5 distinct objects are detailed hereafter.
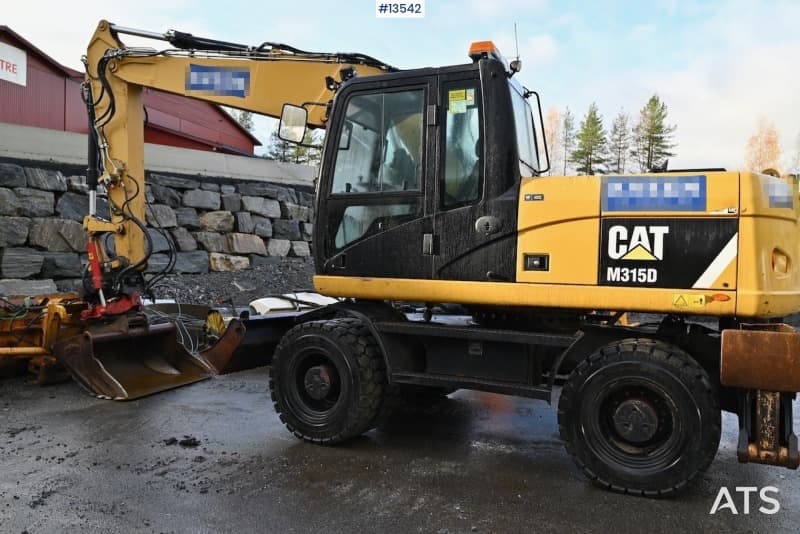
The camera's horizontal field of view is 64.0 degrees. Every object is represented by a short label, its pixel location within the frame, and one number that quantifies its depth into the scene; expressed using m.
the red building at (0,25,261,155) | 14.82
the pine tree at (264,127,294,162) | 41.38
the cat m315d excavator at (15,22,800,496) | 3.67
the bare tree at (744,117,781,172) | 40.56
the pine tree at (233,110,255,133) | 45.81
